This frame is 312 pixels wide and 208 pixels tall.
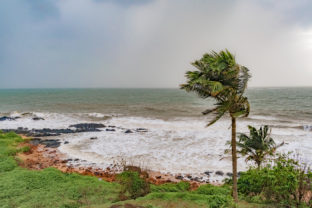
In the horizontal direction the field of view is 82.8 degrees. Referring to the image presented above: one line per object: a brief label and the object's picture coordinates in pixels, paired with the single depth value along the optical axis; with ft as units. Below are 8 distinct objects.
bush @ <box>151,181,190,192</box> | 35.77
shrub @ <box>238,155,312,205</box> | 22.12
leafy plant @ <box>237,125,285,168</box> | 37.29
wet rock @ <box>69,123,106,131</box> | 100.78
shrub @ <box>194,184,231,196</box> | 33.09
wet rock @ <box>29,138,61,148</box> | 73.12
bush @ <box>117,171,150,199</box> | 30.14
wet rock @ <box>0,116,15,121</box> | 125.10
